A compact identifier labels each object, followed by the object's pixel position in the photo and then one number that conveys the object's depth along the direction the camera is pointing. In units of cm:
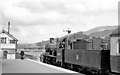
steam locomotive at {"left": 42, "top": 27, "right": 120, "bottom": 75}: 1663
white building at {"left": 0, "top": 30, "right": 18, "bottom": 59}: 6719
